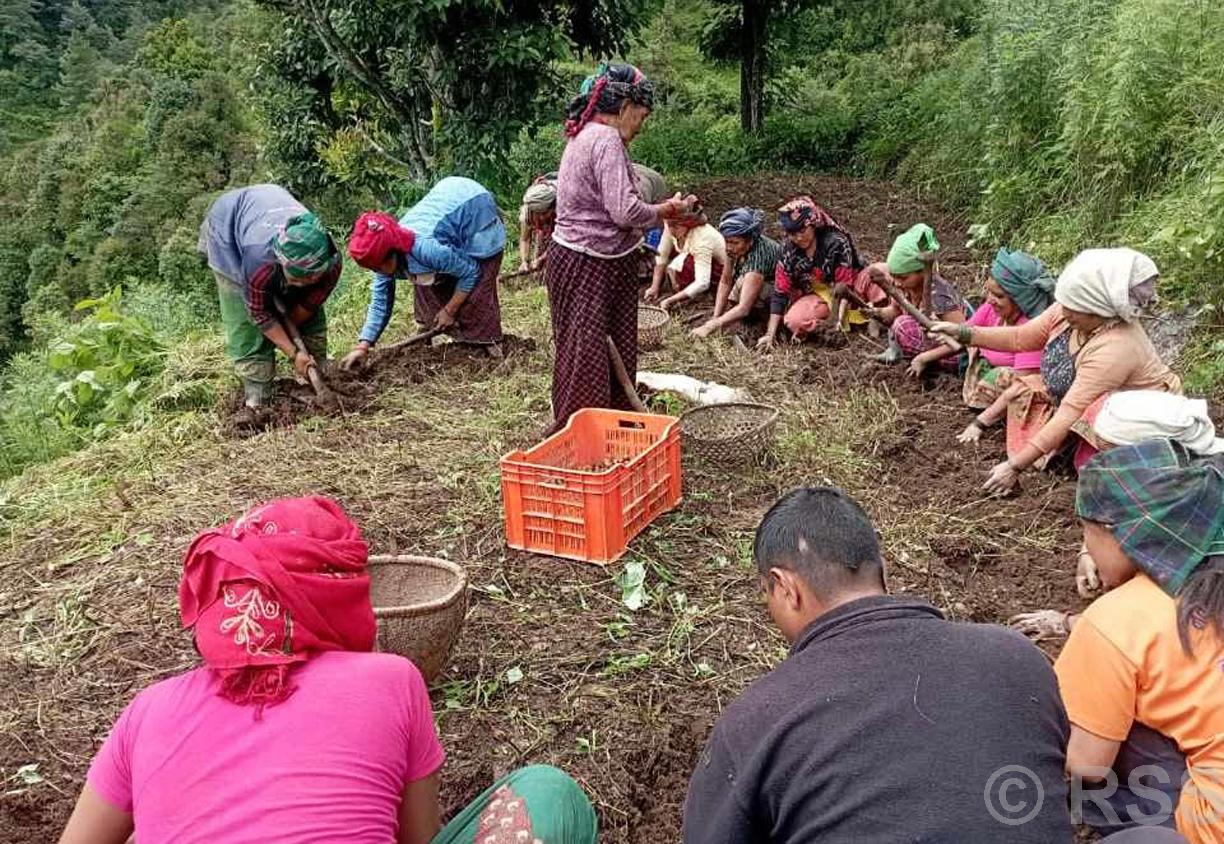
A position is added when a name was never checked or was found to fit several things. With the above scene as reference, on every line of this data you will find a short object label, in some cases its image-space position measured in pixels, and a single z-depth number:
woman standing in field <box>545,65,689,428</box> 3.87
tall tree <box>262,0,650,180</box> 9.23
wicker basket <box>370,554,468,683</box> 2.66
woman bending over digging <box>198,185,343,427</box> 4.71
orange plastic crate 3.46
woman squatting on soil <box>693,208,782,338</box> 6.05
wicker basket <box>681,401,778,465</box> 4.13
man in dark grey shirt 1.34
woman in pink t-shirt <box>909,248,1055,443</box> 4.27
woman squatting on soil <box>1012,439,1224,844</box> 1.71
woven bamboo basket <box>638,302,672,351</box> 5.95
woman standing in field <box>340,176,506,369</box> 5.27
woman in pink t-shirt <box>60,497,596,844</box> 1.48
